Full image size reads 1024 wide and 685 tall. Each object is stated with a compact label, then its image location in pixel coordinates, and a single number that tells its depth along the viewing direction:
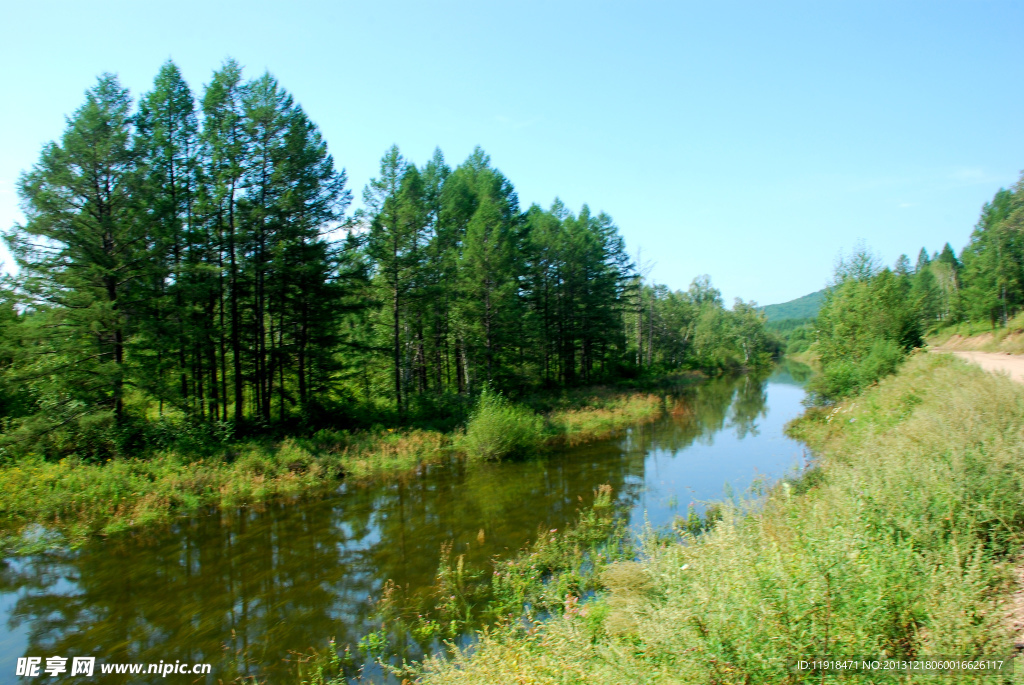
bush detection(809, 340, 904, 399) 20.78
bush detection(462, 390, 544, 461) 19.70
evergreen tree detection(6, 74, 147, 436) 15.51
